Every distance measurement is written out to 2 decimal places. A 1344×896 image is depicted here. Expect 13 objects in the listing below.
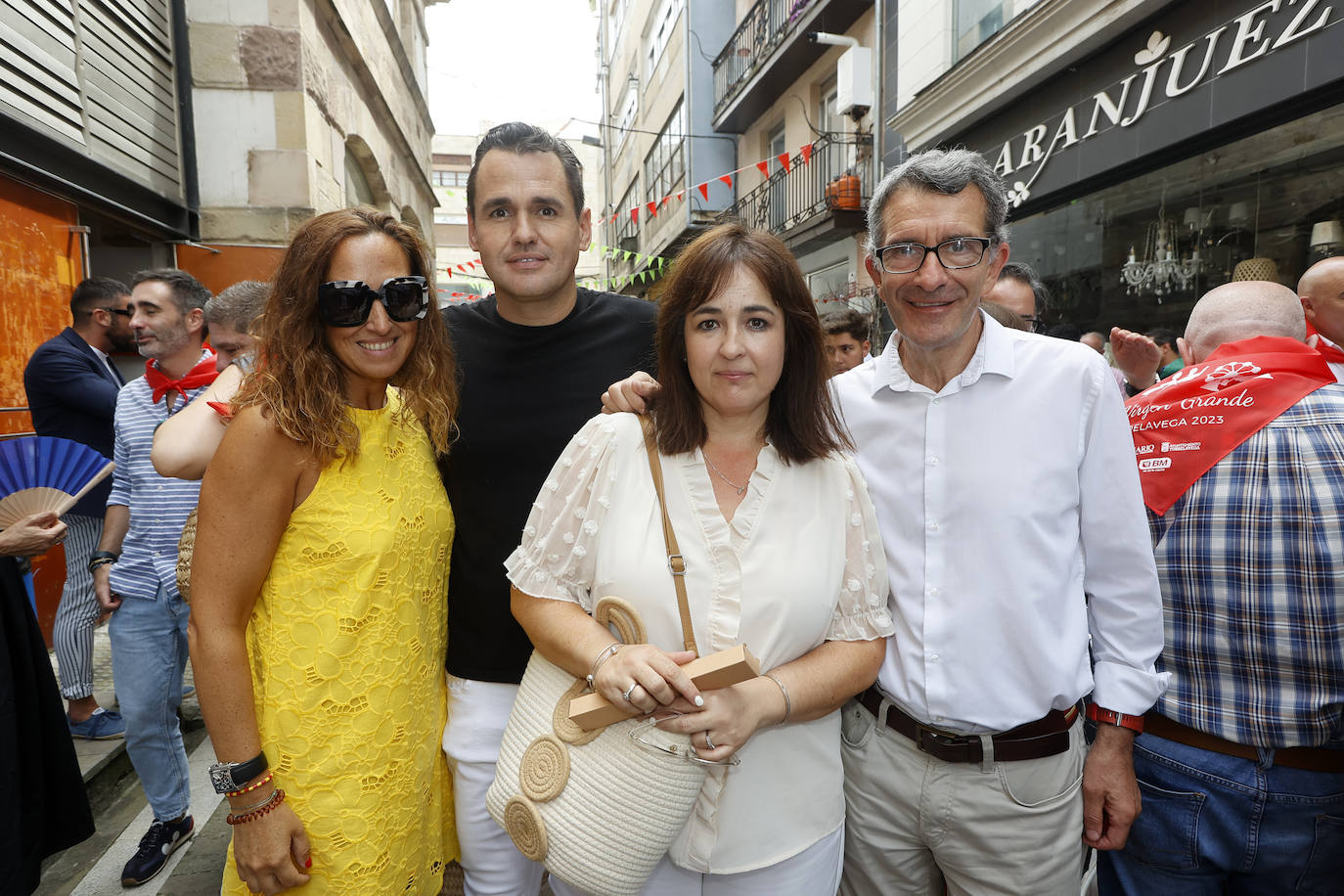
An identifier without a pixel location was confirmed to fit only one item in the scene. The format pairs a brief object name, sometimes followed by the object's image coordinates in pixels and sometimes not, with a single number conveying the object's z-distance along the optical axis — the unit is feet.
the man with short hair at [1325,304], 7.13
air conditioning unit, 33.04
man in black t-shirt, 6.65
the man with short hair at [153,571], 10.42
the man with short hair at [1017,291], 12.28
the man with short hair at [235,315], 10.45
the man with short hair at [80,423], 13.05
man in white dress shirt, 6.00
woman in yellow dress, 5.42
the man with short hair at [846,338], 16.21
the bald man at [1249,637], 5.73
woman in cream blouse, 5.38
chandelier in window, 19.38
